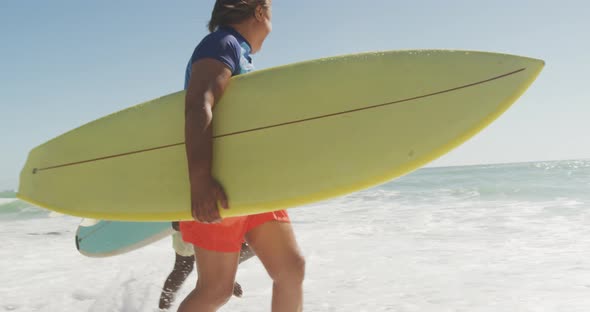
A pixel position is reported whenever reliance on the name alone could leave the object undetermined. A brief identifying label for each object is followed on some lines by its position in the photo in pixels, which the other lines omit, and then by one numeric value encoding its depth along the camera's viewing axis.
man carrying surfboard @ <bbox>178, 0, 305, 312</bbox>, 1.38
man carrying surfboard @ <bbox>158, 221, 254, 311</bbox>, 2.37
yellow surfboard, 1.58
